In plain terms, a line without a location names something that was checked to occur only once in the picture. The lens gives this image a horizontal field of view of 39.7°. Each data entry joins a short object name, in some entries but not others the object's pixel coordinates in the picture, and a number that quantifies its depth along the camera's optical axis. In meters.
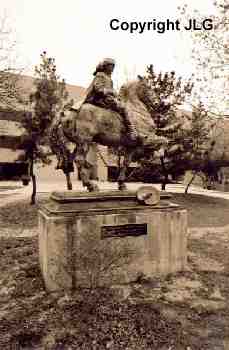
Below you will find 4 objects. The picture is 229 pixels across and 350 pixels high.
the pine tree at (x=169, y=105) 14.62
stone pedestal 4.89
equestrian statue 5.82
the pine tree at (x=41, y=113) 13.18
